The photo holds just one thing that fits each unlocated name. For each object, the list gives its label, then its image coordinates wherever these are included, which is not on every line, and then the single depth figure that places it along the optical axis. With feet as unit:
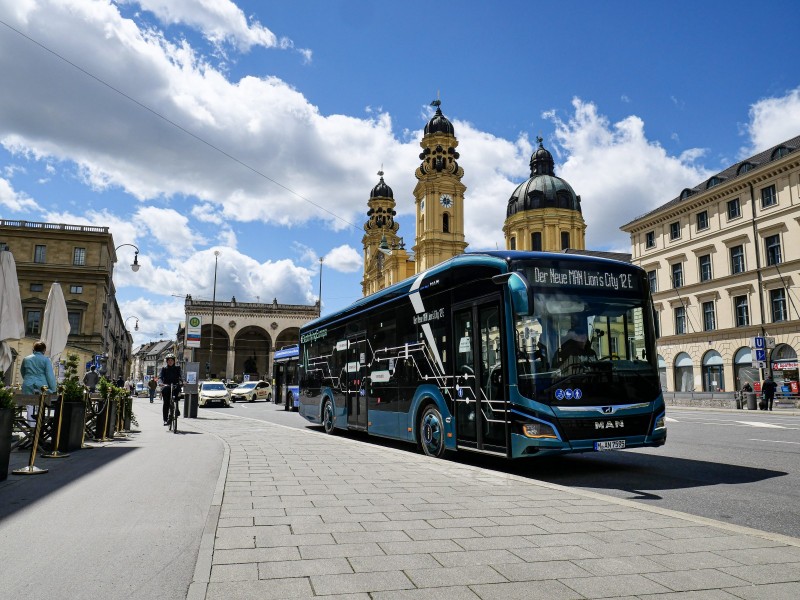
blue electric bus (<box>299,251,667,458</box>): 26.68
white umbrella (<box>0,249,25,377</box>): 32.35
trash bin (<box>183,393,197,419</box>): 74.08
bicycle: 50.78
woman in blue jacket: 33.96
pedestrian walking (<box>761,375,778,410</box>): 98.07
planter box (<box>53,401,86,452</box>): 35.17
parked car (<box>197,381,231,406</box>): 113.91
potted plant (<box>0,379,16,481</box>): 23.86
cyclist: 51.60
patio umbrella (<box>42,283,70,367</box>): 43.39
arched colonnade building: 320.91
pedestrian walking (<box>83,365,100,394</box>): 63.16
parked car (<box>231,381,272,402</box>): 147.13
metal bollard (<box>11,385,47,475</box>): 26.53
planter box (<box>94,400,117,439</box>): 42.80
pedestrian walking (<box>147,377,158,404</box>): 151.67
